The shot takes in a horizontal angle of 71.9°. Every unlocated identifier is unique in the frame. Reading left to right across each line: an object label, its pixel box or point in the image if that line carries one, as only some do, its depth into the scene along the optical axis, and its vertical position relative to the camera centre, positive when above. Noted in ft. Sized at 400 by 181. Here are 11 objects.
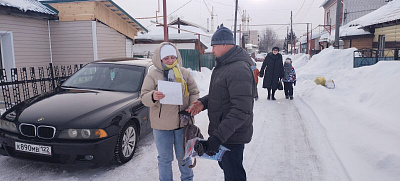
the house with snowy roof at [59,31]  29.40 +4.07
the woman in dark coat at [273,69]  30.68 -0.78
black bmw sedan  11.80 -2.77
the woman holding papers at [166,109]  10.18 -1.71
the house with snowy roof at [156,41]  75.82 +6.27
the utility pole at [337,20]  61.16 +9.01
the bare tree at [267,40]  332.33 +27.31
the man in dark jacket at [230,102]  7.58 -1.13
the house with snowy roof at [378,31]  52.65 +6.88
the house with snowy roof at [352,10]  102.71 +20.28
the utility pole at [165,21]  36.79 +5.62
